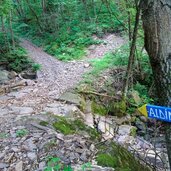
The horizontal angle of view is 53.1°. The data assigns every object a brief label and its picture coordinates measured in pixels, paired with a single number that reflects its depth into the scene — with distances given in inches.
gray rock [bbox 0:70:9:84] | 216.3
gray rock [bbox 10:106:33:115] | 149.3
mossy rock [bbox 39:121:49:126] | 124.2
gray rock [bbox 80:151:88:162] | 93.5
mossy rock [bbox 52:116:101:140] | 117.1
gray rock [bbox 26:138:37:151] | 102.9
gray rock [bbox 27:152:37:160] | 96.9
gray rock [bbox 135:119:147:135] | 189.5
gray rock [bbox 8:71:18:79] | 225.2
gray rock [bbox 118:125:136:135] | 173.3
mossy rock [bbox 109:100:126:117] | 192.5
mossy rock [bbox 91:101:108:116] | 185.3
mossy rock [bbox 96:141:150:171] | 86.7
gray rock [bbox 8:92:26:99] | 183.2
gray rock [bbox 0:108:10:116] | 148.5
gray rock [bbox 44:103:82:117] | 152.5
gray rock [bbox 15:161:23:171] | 92.1
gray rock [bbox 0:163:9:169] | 93.6
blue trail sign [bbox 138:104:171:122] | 51.3
